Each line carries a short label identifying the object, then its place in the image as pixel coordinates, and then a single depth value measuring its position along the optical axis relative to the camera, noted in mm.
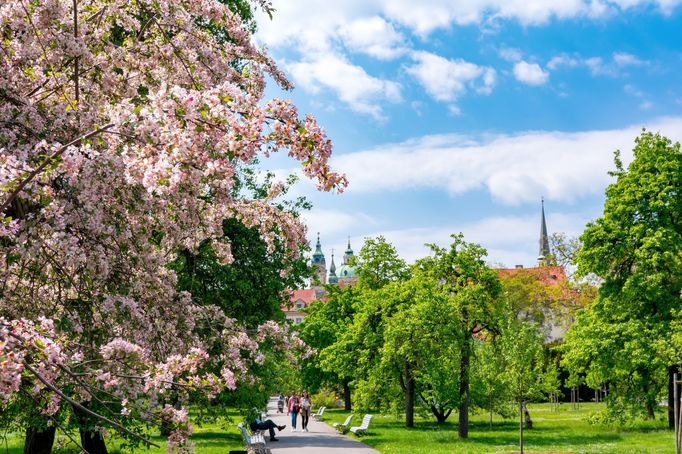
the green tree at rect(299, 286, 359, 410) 49062
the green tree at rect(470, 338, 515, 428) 30875
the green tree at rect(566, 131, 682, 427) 29375
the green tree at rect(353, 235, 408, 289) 42156
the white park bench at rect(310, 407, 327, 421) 42969
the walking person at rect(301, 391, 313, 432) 32459
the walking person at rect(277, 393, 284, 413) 57300
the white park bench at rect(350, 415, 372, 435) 29455
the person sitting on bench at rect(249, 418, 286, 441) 27312
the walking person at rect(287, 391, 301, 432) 34391
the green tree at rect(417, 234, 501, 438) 26828
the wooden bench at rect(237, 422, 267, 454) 17703
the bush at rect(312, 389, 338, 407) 54241
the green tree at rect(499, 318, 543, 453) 25453
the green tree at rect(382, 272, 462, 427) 26859
